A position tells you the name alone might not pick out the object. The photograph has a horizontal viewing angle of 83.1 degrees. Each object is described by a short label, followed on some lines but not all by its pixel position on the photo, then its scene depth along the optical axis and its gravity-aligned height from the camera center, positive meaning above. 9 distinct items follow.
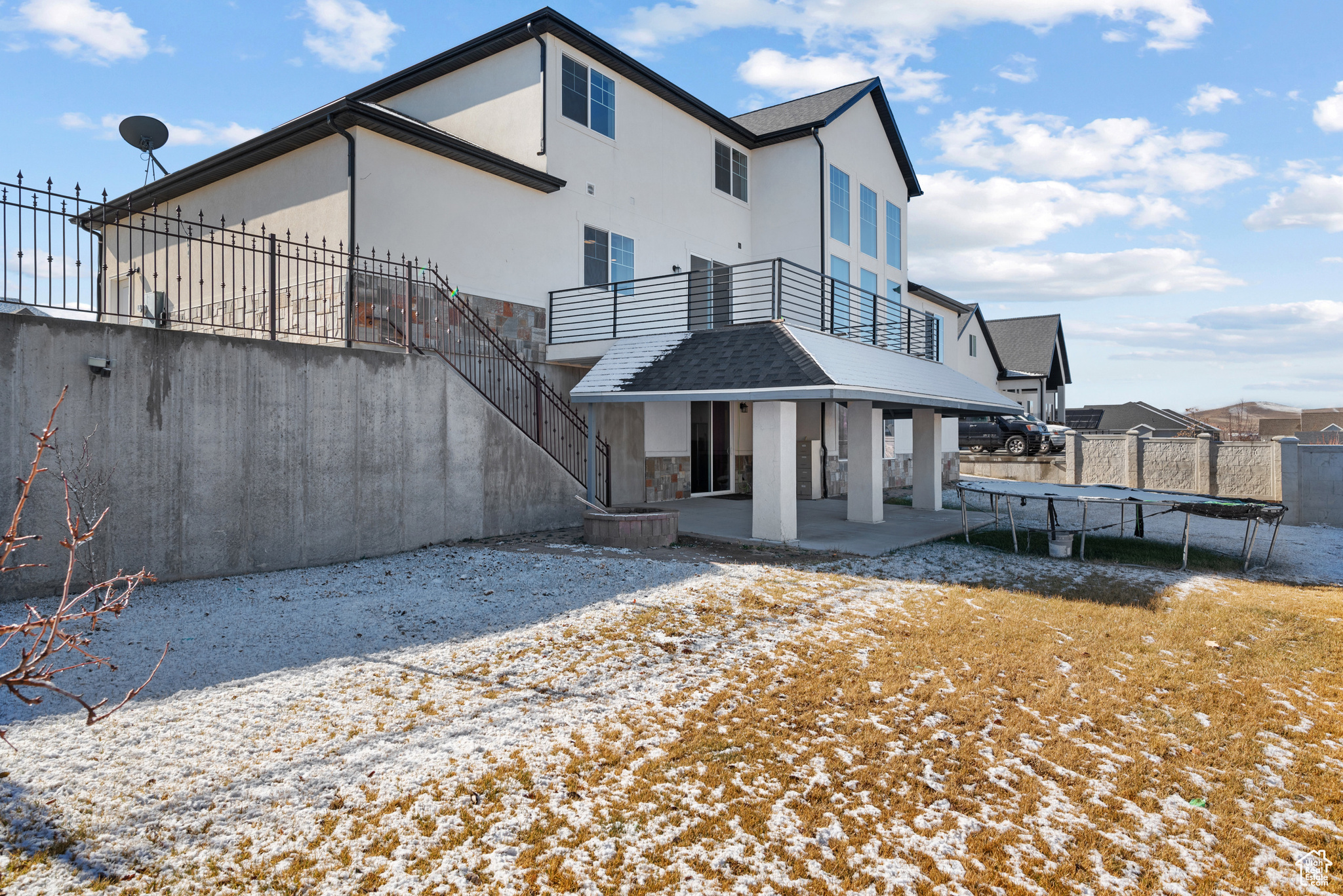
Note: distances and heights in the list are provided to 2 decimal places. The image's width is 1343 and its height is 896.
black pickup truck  28.02 +0.19
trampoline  10.52 -0.85
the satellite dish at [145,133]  14.27 +5.81
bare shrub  1.96 -0.53
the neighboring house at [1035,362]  40.75 +4.31
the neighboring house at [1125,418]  38.94 +1.22
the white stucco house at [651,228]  12.38 +4.34
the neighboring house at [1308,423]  35.22 +0.84
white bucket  11.66 -1.65
